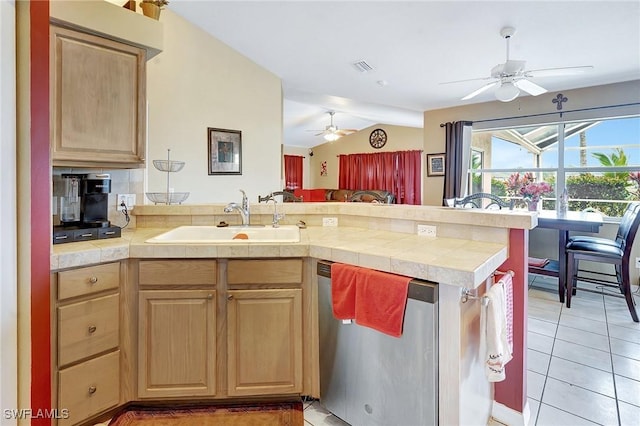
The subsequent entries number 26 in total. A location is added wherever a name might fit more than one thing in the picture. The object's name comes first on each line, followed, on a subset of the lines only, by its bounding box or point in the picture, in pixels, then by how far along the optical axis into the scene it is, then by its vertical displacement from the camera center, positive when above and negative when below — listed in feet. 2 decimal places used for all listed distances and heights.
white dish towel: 4.39 -1.65
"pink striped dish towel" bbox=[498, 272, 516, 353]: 4.79 -1.36
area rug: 5.45 -3.47
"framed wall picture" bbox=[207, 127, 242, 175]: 13.29 +2.40
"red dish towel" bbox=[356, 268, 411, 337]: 4.28 -1.20
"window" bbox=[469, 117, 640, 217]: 13.44 +2.23
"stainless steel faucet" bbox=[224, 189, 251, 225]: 7.15 +0.02
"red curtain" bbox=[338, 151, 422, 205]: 26.91 +3.23
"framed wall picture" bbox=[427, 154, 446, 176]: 18.93 +2.64
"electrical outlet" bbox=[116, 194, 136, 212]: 7.50 +0.22
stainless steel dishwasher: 4.17 -2.19
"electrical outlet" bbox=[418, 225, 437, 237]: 6.11 -0.37
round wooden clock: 29.01 +6.36
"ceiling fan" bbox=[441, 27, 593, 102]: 9.58 +4.04
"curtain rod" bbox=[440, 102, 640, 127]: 13.20 +4.35
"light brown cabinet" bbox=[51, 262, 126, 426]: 4.81 -2.01
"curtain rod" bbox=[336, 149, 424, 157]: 26.61 +4.92
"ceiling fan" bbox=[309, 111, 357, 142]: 23.17 +5.51
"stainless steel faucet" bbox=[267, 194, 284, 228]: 7.29 -0.16
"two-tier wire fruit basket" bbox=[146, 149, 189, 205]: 8.03 +0.36
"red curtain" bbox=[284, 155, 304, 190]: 32.12 +3.85
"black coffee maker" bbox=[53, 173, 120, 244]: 5.98 +0.10
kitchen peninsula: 4.06 -0.68
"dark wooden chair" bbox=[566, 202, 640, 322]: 9.64 -1.27
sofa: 28.58 +1.42
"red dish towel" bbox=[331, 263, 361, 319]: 4.78 -1.17
